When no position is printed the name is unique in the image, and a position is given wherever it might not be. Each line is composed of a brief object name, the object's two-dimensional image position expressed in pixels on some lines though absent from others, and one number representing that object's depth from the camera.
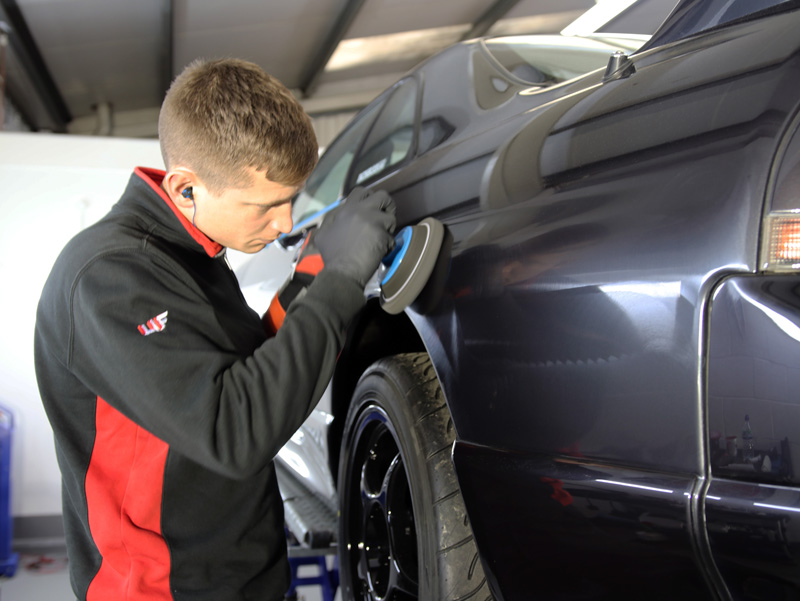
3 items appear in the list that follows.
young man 0.98
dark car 0.74
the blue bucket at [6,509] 3.15
